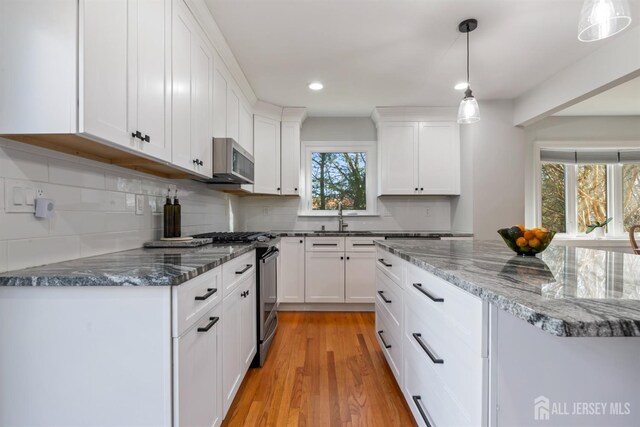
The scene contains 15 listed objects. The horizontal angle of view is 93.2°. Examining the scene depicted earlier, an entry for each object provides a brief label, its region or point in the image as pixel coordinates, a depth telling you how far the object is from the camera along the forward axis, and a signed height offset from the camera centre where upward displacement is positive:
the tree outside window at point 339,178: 4.16 +0.53
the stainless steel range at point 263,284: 2.23 -0.53
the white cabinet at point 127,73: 1.05 +0.59
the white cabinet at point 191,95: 1.73 +0.78
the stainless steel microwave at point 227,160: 2.28 +0.43
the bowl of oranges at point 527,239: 1.41 -0.11
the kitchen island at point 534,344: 0.68 -0.36
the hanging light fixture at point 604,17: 1.26 +0.85
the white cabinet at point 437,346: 0.89 -0.51
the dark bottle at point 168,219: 2.03 -0.02
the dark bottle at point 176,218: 2.06 -0.02
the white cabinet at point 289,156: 3.75 +0.75
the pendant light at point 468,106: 2.12 +0.79
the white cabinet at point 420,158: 3.74 +0.72
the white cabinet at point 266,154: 3.59 +0.75
